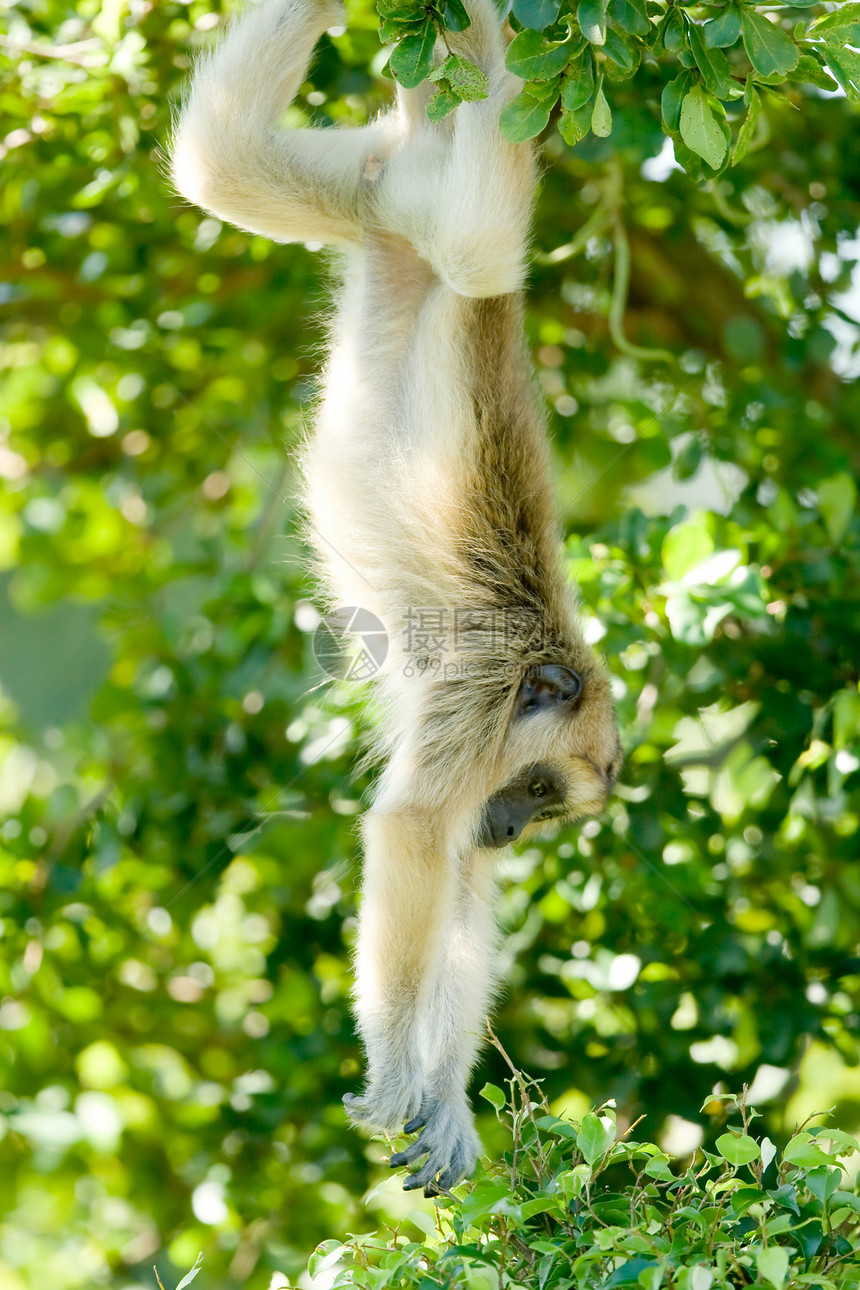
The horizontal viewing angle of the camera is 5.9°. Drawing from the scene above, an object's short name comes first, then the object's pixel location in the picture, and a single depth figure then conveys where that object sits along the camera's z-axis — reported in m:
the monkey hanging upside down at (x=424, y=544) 5.60
